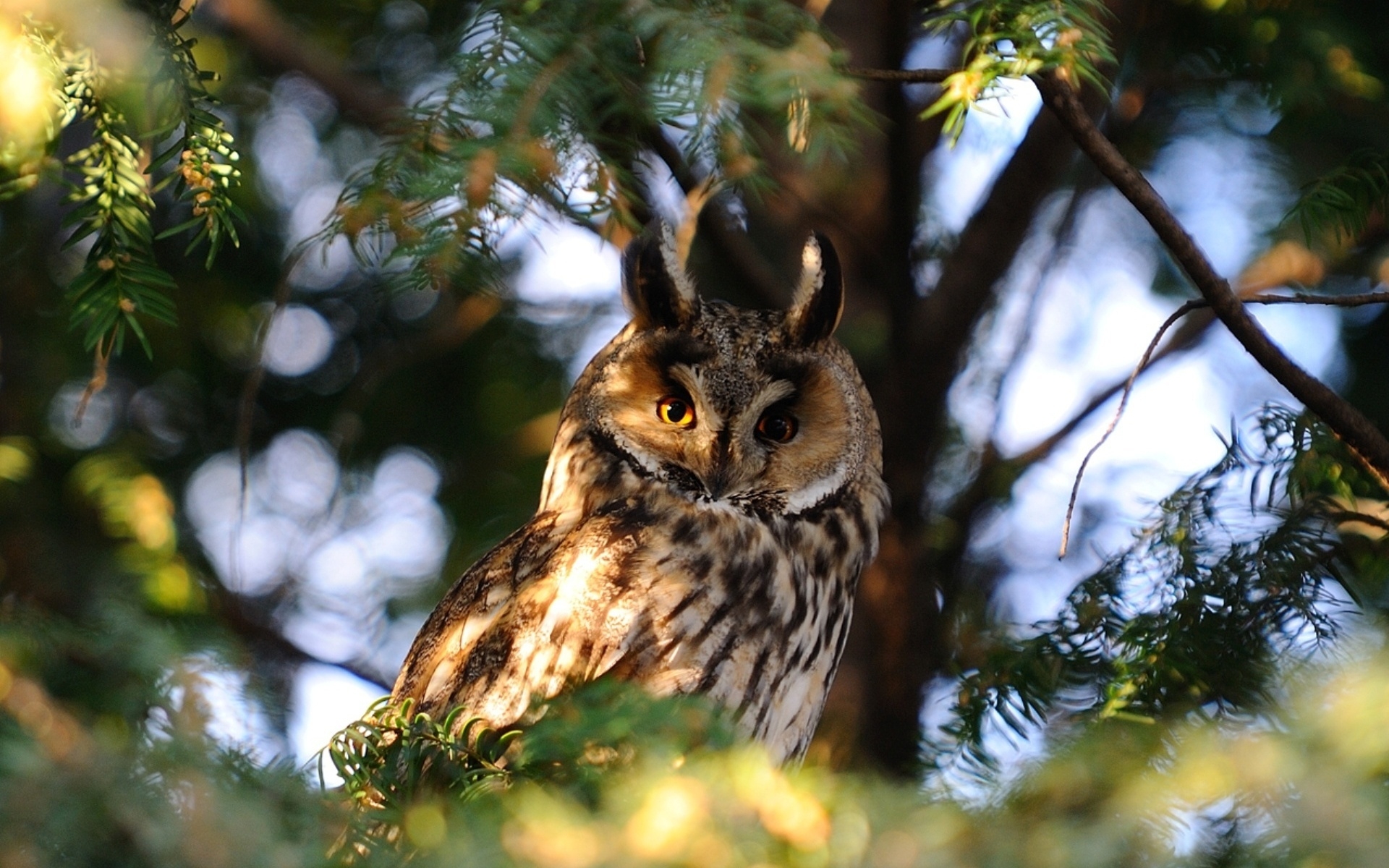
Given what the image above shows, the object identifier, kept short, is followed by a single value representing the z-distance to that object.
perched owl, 7.54
